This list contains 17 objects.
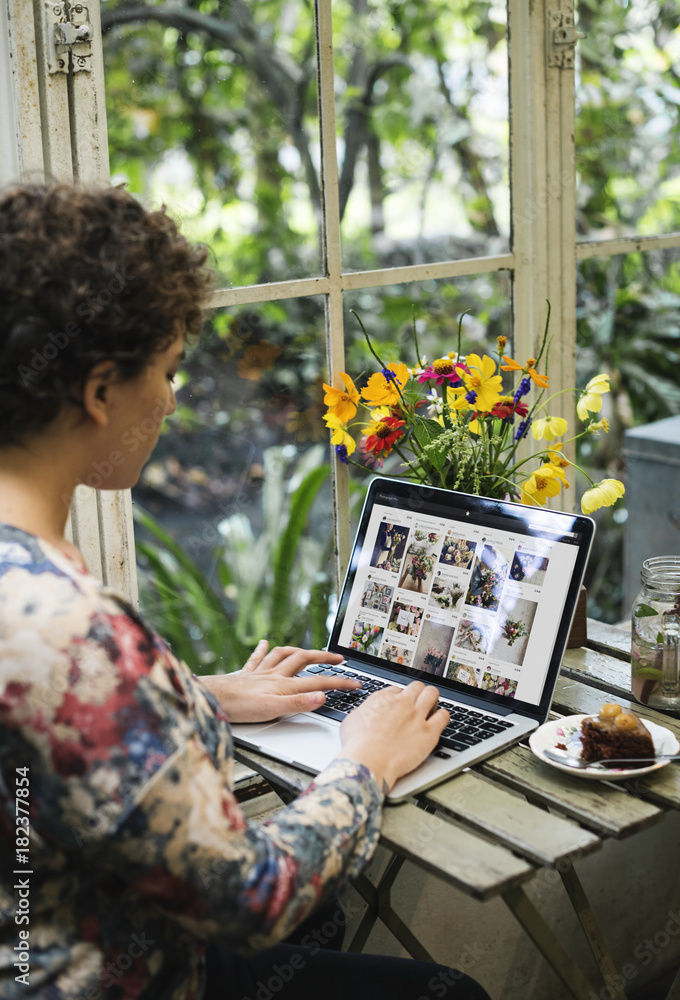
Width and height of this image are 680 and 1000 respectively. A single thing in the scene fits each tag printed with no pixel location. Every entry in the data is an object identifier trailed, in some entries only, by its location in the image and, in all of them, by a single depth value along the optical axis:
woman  0.75
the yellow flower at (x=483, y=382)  1.47
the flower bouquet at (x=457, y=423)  1.48
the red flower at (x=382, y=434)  1.53
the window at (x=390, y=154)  2.75
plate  1.10
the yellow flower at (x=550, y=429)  1.47
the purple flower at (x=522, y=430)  1.56
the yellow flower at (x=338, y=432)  1.53
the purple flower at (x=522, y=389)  1.54
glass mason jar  1.32
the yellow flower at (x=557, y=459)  1.49
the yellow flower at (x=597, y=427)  1.49
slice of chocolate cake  1.12
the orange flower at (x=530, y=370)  1.46
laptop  1.25
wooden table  0.96
